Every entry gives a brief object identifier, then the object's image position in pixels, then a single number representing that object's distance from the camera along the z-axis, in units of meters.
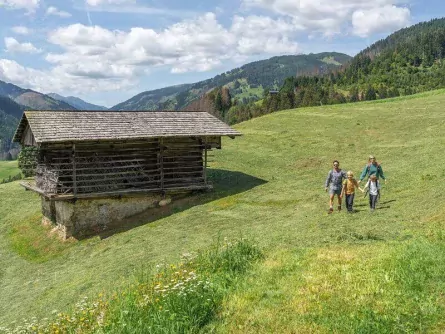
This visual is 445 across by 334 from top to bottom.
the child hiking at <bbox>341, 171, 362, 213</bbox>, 17.86
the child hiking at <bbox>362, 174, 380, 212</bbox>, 17.53
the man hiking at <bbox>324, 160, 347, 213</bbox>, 18.38
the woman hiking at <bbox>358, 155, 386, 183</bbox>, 18.47
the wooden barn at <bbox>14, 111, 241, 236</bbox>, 23.61
